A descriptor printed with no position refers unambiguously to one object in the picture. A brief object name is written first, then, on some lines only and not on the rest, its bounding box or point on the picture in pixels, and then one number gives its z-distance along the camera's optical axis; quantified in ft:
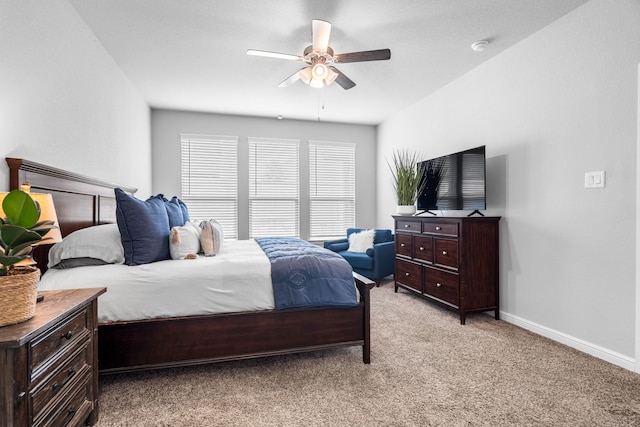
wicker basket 3.71
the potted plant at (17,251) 3.73
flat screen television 10.40
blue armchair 14.67
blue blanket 6.97
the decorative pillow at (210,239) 8.34
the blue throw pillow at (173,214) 9.21
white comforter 6.23
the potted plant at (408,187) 13.12
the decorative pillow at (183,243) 7.59
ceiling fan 8.22
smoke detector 9.67
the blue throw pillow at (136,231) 7.05
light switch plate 7.66
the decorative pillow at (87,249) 6.86
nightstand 3.47
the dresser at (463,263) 10.04
